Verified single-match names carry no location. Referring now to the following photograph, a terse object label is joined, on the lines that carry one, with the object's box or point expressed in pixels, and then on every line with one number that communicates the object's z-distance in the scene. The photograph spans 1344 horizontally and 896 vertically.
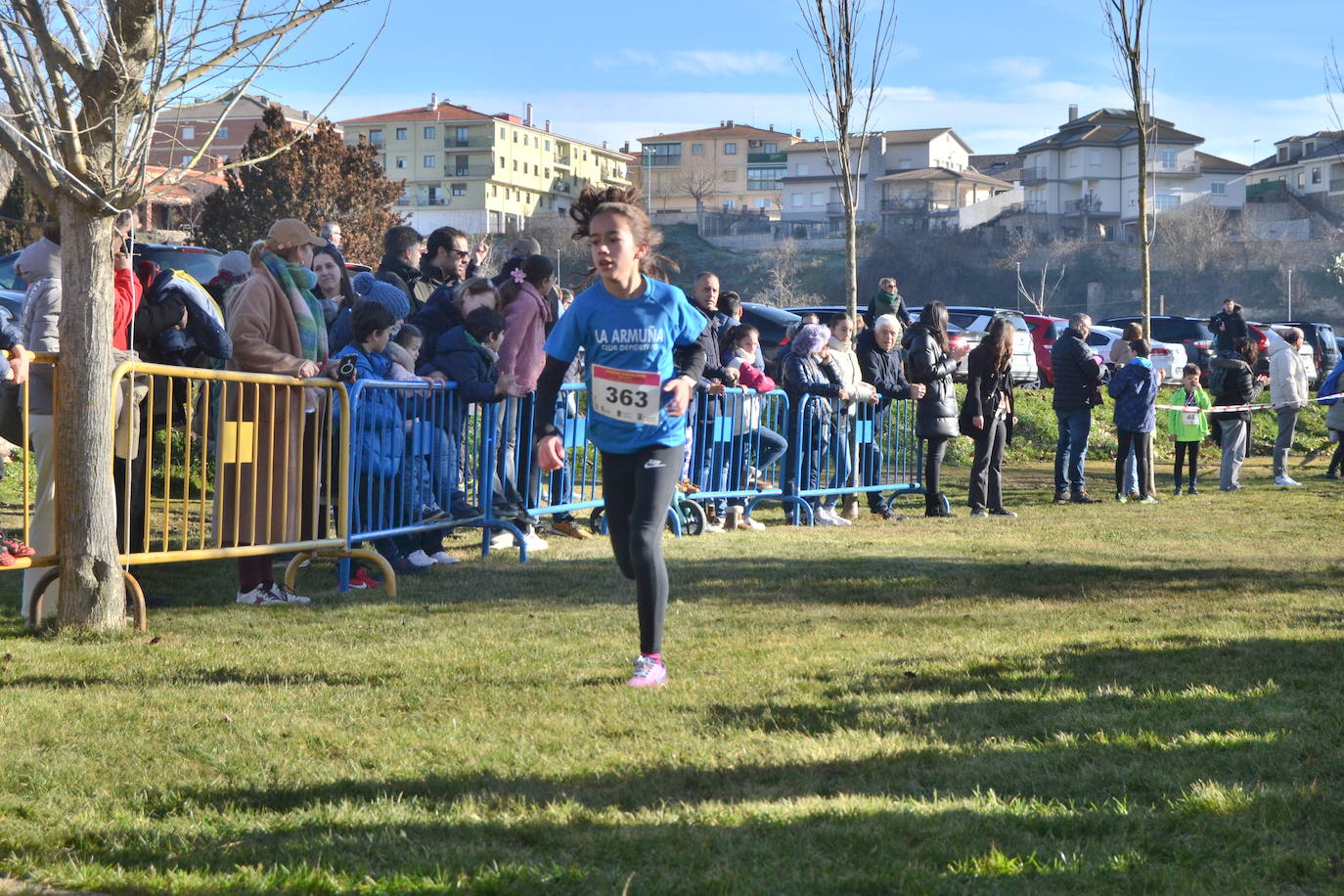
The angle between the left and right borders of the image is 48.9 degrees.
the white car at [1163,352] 34.34
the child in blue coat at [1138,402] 16.33
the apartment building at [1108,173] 104.00
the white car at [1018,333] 31.52
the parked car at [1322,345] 36.59
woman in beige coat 8.23
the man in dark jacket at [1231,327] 27.06
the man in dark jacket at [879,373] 14.21
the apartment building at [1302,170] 101.81
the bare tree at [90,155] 6.55
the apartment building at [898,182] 105.75
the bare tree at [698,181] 126.06
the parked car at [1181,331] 39.44
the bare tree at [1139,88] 16.89
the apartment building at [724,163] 134.38
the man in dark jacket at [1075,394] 16.12
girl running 6.02
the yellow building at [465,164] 118.50
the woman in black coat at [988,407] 14.52
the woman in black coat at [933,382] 14.05
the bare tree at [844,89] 19.45
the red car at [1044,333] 32.72
